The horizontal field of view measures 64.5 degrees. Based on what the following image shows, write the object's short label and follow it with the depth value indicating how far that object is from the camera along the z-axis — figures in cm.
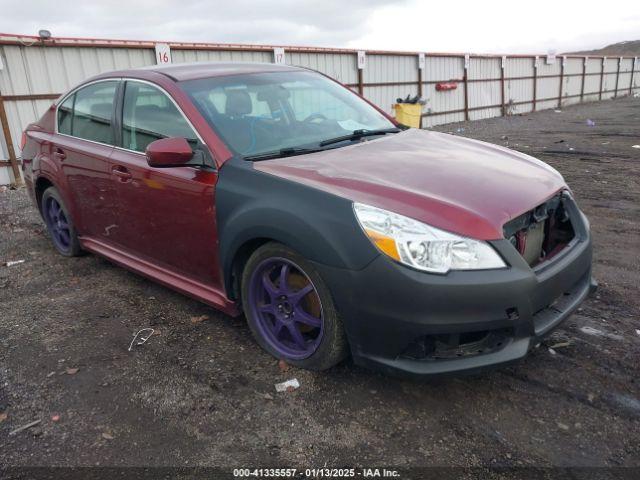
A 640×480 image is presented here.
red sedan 225
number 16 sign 1177
